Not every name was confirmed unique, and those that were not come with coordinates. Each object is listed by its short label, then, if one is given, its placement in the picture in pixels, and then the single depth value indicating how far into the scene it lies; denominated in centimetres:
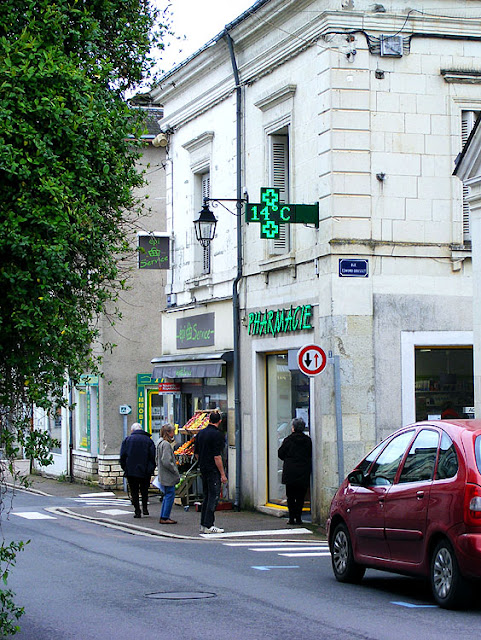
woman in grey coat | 1934
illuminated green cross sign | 1838
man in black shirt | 1739
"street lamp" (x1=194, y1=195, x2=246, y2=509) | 2156
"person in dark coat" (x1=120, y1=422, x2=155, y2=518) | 2062
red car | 934
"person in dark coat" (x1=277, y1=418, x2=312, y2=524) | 1836
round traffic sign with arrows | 1681
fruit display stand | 2212
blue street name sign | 1797
